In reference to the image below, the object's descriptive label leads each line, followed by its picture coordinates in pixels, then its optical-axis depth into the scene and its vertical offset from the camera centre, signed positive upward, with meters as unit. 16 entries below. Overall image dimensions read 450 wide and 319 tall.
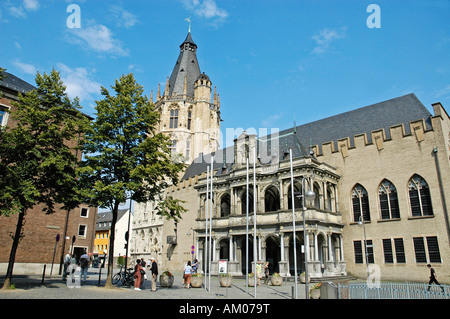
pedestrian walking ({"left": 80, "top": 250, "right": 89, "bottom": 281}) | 22.17 -0.85
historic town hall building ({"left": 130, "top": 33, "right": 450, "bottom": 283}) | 27.17 +5.38
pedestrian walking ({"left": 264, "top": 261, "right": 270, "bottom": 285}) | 24.22 -1.61
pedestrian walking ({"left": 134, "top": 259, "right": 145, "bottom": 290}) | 18.44 -1.26
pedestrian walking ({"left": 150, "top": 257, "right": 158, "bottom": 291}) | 17.80 -1.14
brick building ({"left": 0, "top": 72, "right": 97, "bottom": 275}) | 25.34 +1.28
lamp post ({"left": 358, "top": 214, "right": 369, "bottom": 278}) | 28.38 +0.83
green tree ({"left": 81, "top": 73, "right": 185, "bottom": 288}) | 18.61 +5.66
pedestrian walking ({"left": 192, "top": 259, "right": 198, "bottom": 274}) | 26.14 -1.07
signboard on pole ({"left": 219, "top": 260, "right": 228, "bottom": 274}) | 19.53 -0.78
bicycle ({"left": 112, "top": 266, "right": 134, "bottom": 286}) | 19.88 -1.54
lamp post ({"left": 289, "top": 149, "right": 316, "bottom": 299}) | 14.49 +2.46
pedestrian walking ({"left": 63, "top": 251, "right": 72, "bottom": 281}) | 22.51 -0.81
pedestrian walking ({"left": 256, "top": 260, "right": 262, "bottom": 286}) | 23.67 -1.43
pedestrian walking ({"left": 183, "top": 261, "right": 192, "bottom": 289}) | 20.22 -1.36
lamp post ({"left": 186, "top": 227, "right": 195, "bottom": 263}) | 43.61 +2.56
